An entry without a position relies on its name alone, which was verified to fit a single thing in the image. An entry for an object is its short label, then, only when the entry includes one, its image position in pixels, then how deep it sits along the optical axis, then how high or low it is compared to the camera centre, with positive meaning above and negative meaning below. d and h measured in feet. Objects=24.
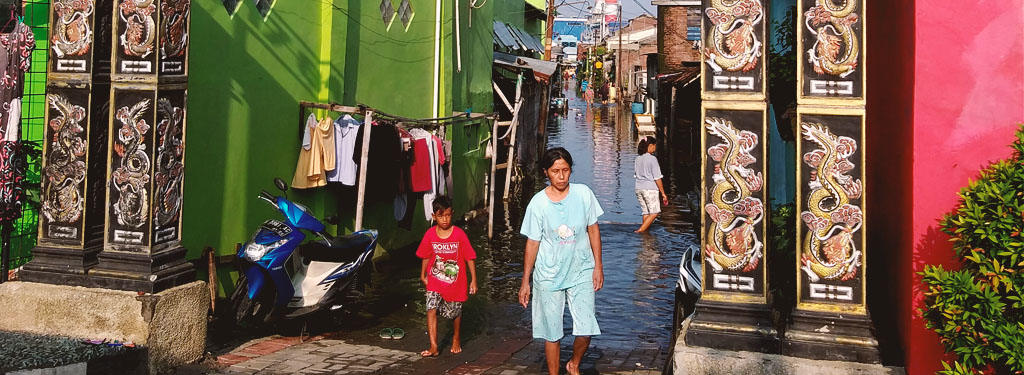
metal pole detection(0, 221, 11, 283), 22.72 -1.10
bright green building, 27.07 +4.37
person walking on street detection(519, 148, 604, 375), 19.53 -0.77
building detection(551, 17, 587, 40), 347.48 +83.60
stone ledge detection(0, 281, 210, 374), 20.10 -2.44
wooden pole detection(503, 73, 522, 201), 51.78 +4.25
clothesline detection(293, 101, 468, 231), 32.76 +3.12
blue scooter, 23.99 -1.61
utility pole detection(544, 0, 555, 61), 97.35 +21.74
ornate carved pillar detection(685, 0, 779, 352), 17.21 +0.85
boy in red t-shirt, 24.16 -1.41
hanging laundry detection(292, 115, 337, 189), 32.63 +2.00
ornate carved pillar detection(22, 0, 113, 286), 21.09 +1.63
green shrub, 13.38 -0.79
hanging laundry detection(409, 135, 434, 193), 38.75 +2.02
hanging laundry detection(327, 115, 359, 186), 33.91 +2.17
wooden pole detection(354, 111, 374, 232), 33.35 +1.85
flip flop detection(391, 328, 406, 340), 26.55 -3.50
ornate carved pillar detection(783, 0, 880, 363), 16.66 +0.77
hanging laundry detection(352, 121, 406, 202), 35.81 +2.09
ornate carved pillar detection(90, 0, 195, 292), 20.57 +1.50
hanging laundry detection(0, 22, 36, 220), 22.12 +2.63
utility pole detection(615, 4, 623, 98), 234.17 +37.96
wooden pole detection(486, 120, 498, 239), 46.14 +1.34
